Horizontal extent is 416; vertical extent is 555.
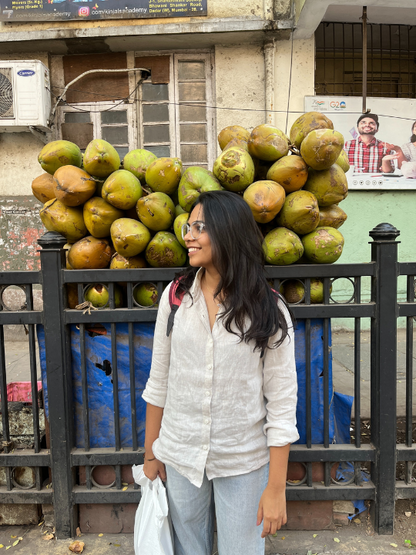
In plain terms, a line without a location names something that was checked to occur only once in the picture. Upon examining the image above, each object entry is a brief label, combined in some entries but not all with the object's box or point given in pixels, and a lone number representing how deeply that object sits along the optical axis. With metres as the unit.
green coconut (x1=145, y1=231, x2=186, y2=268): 2.11
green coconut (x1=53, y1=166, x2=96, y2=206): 2.12
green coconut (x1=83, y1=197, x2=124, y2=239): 2.14
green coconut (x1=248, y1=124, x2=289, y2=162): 2.13
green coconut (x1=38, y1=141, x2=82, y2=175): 2.28
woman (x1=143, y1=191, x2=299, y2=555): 1.44
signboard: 5.98
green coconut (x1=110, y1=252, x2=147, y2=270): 2.18
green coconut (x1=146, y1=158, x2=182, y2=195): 2.15
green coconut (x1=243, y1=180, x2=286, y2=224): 1.95
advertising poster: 6.34
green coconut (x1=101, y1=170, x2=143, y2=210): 2.09
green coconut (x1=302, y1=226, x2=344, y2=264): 2.11
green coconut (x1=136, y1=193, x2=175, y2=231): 2.08
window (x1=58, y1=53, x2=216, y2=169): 6.50
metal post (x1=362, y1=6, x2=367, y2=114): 5.18
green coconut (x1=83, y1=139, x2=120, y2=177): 2.15
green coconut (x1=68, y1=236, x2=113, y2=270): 2.20
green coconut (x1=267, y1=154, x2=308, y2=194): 2.08
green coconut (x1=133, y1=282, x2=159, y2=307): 2.22
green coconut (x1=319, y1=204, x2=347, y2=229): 2.25
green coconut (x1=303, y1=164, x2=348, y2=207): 2.16
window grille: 6.84
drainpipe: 6.18
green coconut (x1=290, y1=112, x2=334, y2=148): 2.18
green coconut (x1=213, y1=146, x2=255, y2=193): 2.03
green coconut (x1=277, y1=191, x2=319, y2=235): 2.03
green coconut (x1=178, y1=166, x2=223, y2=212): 2.06
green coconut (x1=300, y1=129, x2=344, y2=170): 1.99
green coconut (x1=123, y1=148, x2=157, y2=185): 2.32
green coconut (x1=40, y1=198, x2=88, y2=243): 2.23
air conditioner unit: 6.04
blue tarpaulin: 2.27
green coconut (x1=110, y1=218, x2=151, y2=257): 2.04
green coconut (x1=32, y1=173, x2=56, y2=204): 2.38
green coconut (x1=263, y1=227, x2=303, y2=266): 2.03
